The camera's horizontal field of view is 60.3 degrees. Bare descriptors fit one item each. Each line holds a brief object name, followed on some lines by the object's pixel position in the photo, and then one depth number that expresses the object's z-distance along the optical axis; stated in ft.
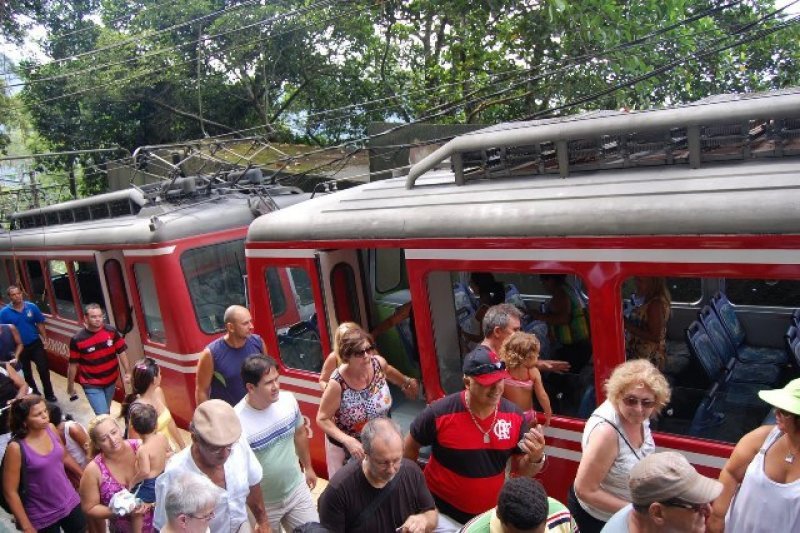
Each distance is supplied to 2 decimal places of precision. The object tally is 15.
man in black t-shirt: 10.20
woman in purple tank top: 14.43
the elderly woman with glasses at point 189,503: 9.89
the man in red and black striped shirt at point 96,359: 23.77
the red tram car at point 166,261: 26.76
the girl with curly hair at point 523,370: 13.35
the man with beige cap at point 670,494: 8.11
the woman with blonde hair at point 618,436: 10.75
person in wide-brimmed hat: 9.23
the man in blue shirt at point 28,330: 29.89
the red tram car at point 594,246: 12.24
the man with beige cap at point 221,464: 11.10
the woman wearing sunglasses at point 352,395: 14.06
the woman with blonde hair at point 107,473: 13.34
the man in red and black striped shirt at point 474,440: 11.62
